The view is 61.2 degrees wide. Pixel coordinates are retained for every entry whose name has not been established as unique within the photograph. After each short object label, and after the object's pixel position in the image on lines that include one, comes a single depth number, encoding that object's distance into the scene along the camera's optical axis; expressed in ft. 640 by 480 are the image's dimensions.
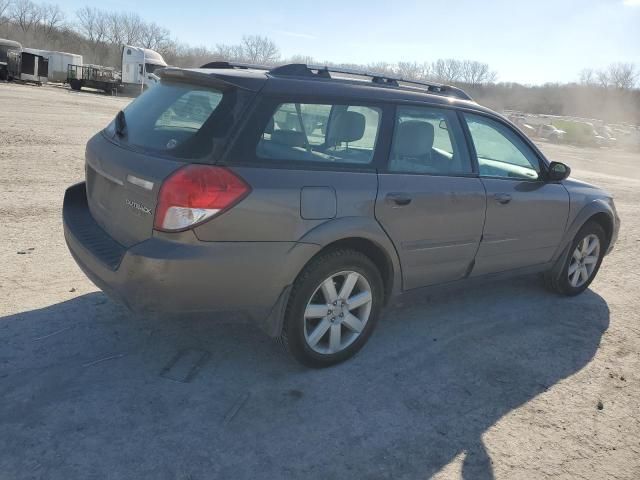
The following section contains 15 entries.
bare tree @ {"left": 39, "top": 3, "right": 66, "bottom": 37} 317.63
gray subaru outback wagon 9.23
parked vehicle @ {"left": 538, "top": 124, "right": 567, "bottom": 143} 136.67
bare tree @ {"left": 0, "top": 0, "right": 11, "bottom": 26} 300.50
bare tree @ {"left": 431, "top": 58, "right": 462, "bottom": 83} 357.86
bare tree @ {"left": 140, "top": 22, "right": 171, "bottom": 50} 334.85
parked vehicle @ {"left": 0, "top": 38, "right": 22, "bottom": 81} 121.19
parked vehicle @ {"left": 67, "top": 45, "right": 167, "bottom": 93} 127.65
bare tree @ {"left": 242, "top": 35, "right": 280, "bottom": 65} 329.11
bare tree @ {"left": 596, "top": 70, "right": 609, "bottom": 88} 287.73
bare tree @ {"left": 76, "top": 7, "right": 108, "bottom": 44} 338.13
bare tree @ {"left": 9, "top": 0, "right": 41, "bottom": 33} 314.14
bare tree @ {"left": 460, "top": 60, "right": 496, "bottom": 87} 337.56
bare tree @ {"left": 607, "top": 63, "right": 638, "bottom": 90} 293.43
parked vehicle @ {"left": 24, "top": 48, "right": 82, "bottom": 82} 142.70
